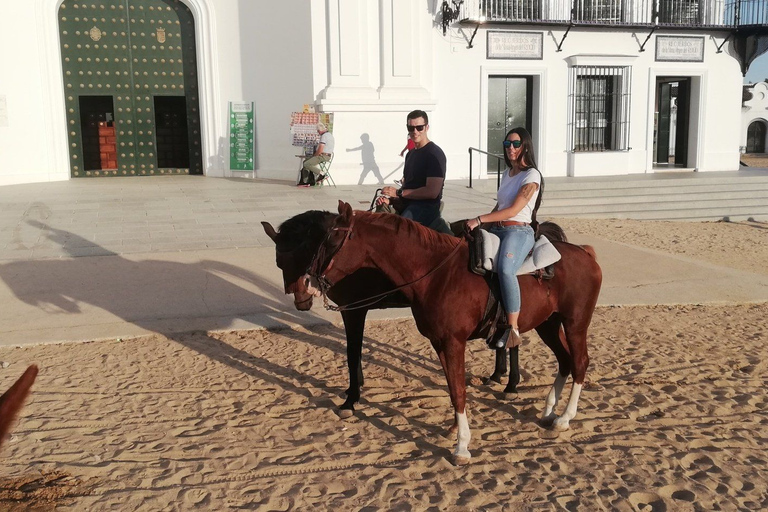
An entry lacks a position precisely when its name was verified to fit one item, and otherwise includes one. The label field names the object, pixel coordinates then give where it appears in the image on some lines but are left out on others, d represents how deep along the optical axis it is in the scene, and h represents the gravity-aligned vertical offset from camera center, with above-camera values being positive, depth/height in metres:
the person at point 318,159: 14.14 -0.09
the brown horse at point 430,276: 3.60 -0.65
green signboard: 16.36 +0.48
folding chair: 14.46 -0.35
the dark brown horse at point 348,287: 3.60 -0.78
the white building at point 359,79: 15.23 +1.76
